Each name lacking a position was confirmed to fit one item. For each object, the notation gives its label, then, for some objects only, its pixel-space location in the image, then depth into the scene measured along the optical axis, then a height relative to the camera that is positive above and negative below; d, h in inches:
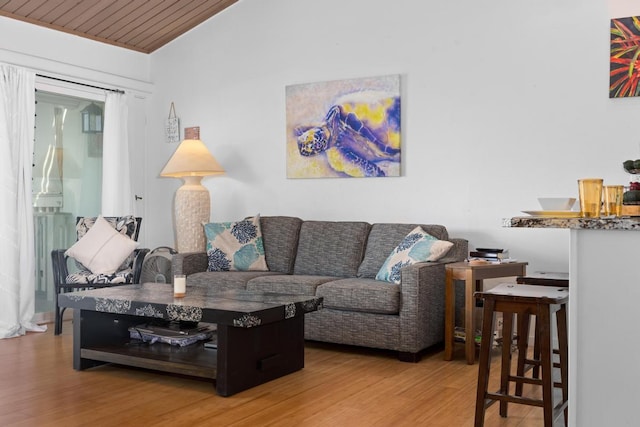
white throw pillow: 209.8 -11.6
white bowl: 96.0 +0.9
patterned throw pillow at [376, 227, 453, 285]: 179.3 -11.1
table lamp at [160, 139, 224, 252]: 230.1 +4.8
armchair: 202.1 -19.2
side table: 169.5 -19.7
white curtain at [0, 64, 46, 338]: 204.2 +2.3
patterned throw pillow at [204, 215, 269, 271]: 213.2 -11.0
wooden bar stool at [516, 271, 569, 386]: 124.0 -18.9
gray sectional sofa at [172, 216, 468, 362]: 170.4 -18.8
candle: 155.0 -16.8
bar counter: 85.6 -13.8
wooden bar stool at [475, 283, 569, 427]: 105.4 -19.7
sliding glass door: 224.1 +11.3
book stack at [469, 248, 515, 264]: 178.9 -11.8
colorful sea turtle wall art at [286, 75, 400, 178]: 211.6 +25.6
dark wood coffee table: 138.1 -26.3
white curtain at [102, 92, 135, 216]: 242.8 +17.9
